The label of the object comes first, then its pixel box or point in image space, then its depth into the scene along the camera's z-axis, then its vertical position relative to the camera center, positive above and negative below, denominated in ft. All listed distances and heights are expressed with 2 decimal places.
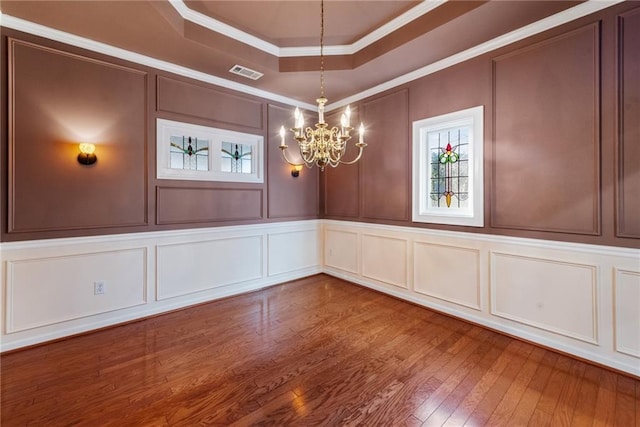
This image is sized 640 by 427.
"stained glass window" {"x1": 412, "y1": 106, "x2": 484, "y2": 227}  10.28 +1.83
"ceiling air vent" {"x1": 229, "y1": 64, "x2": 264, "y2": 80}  11.52 +5.92
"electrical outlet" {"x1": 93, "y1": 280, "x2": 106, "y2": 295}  9.91 -2.59
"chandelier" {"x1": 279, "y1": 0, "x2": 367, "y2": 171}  7.61 +2.09
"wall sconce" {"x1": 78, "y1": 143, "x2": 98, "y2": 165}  9.53 +2.01
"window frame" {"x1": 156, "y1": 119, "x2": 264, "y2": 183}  11.30 +2.81
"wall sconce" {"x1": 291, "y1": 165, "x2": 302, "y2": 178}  15.52 +2.37
